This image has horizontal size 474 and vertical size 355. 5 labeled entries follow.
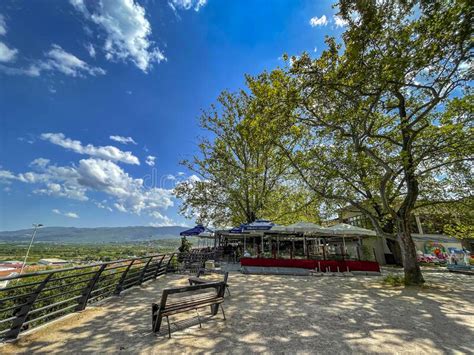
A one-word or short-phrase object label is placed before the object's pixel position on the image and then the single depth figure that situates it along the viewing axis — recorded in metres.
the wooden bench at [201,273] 6.34
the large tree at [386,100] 6.84
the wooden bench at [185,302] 4.00
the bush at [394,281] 9.19
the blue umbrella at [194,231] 14.06
